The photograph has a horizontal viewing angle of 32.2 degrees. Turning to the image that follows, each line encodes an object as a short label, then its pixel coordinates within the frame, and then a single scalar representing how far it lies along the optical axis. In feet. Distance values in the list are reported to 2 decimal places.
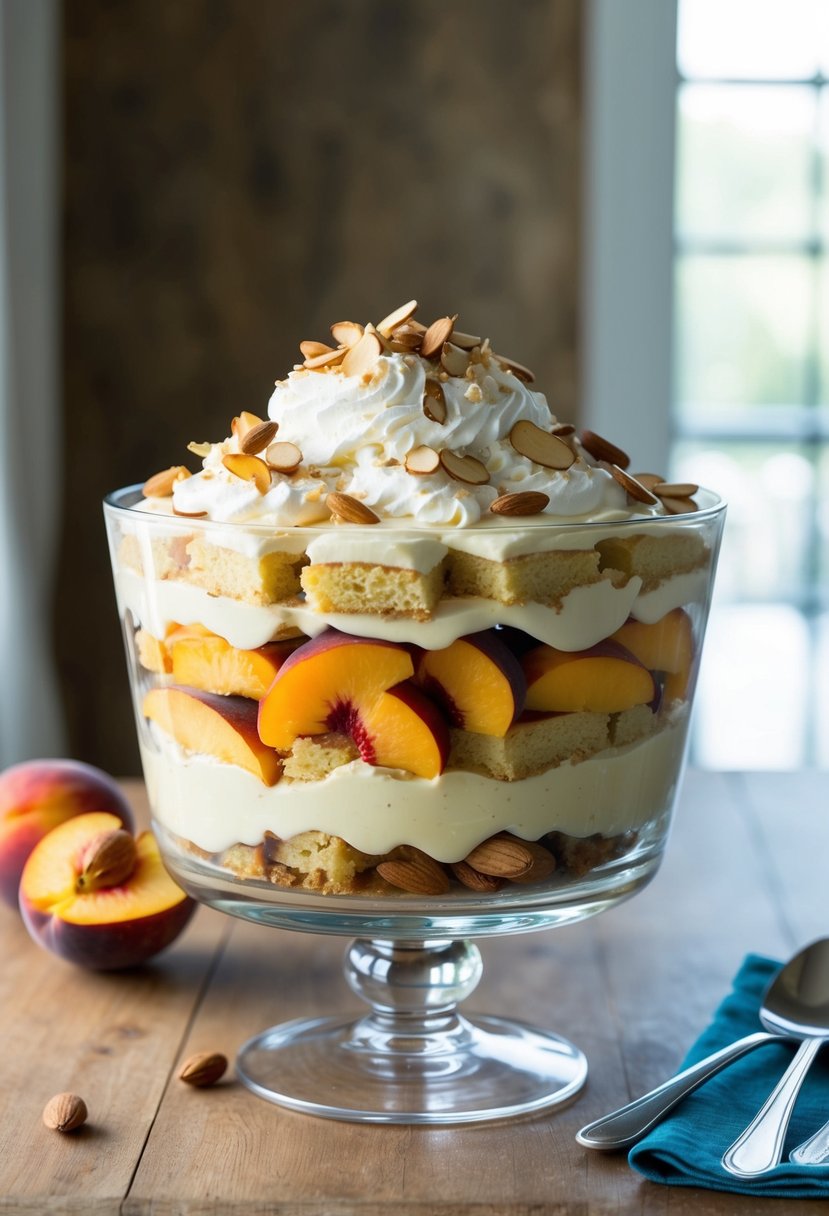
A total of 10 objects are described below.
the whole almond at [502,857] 2.59
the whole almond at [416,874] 2.58
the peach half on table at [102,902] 3.41
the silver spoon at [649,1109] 2.60
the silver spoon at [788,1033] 2.52
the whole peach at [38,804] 3.74
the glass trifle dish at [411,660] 2.46
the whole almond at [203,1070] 2.91
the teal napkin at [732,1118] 2.47
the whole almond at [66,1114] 2.69
